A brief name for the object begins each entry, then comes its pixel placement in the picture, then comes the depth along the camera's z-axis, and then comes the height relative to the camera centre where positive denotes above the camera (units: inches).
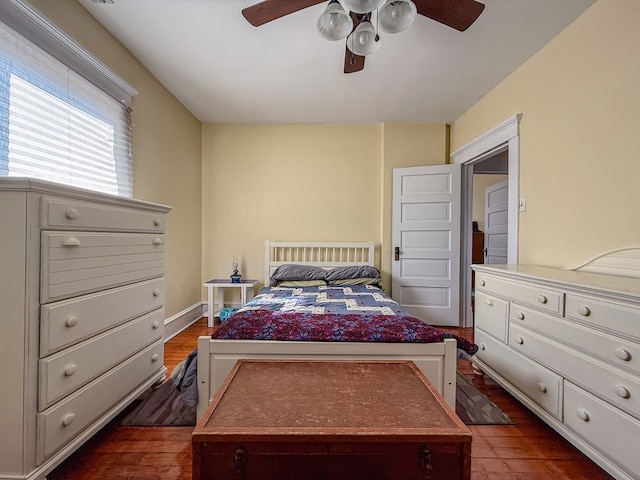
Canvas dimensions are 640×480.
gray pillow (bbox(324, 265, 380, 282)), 126.0 -13.9
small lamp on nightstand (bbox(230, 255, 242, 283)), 134.9 -16.5
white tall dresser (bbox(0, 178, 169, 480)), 42.4 -13.4
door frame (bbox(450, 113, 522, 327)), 96.6 +25.2
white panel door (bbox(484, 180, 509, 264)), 176.9 +12.8
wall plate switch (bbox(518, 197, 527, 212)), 92.8 +12.2
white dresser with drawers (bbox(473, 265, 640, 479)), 45.1 -21.0
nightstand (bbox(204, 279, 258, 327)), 129.3 -23.8
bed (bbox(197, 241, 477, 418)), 58.2 -20.9
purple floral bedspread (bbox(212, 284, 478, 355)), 59.1 -18.5
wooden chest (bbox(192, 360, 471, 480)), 33.1 -23.0
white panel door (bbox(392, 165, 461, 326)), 131.7 -0.1
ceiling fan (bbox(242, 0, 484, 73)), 57.6 +47.5
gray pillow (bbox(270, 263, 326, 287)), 124.7 -14.3
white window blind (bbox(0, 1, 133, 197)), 57.8 +27.2
